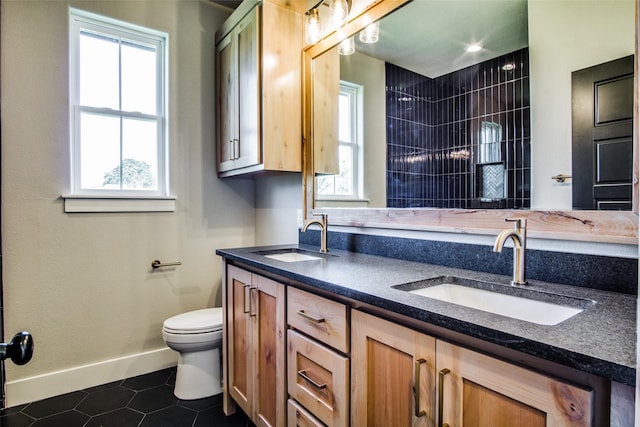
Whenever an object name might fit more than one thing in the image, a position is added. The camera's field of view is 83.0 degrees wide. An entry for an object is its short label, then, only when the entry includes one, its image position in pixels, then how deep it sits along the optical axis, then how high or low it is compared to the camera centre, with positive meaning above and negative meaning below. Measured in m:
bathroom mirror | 1.06 +0.29
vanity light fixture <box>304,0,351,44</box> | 1.97 +1.13
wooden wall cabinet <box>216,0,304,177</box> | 2.16 +0.80
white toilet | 2.09 -0.82
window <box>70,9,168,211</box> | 2.33 +0.74
